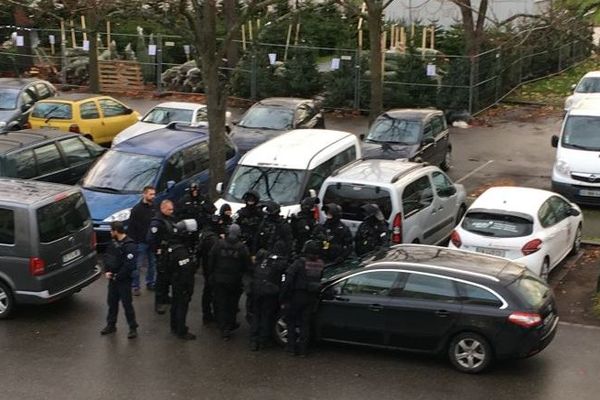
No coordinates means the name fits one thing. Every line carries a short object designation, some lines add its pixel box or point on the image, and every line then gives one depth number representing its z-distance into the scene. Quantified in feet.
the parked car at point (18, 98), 75.10
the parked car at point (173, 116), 74.53
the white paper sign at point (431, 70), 91.81
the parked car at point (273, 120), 69.82
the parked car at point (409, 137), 64.13
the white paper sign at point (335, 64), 94.96
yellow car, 71.97
